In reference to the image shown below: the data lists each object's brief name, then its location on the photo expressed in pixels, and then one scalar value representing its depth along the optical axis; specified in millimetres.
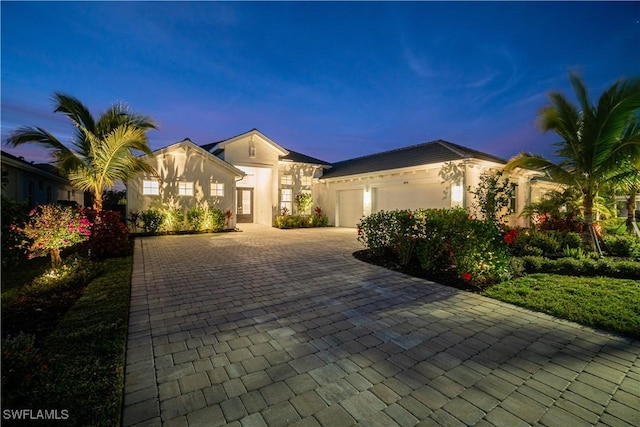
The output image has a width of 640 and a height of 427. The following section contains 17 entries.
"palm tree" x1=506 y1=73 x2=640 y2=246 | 6875
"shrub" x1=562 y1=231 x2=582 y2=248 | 9125
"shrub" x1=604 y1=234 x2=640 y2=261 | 7910
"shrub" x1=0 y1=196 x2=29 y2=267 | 2883
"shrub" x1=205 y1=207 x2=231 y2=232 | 14375
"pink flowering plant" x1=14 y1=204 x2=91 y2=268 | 5695
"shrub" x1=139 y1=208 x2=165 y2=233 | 12914
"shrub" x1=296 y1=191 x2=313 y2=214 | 18406
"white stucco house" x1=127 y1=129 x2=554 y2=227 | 13023
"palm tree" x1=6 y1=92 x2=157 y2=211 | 9227
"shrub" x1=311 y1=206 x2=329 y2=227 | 18230
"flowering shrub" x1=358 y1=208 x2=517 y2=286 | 5645
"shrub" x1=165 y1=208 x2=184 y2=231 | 13487
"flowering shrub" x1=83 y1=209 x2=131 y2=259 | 8008
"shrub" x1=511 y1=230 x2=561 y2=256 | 8509
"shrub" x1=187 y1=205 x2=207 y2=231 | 13992
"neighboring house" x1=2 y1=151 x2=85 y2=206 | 11341
